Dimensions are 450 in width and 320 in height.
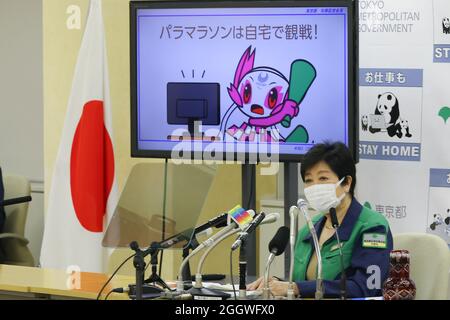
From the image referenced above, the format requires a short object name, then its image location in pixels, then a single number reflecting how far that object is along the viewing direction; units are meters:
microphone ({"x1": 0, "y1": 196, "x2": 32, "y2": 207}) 9.55
